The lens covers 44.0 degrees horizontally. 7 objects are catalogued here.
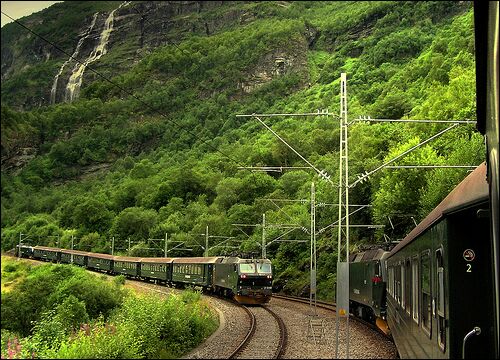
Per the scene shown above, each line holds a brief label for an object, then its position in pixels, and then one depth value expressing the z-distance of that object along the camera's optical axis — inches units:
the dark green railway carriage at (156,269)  1907.0
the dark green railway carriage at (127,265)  2130.9
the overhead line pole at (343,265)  538.3
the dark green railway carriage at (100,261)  2138.3
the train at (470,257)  264.4
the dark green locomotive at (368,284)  810.8
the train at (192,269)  1357.0
